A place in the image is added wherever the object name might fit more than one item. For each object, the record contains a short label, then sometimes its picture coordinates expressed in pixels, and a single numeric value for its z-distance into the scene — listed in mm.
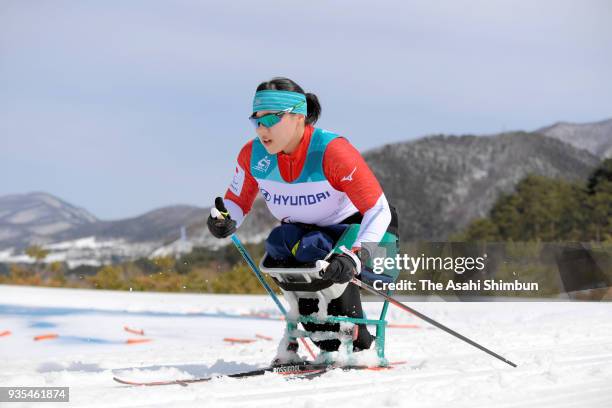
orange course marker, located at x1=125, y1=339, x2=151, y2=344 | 18016
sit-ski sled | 9477
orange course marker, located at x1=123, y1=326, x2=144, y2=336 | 19111
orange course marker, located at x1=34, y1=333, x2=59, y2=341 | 18319
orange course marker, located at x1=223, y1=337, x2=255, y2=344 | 17359
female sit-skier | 9352
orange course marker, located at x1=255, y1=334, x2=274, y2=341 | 18547
